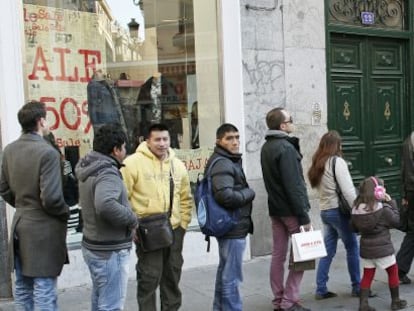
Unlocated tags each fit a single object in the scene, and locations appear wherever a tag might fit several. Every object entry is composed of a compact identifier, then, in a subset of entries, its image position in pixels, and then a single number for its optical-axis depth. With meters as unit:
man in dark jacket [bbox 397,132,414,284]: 5.78
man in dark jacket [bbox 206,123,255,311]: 4.43
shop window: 6.04
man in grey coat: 3.87
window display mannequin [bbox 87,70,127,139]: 6.37
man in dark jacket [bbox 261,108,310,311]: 4.66
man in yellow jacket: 4.23
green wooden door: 8.13
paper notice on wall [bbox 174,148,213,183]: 7.01
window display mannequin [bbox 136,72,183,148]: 6.81
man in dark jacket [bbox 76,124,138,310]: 3.71
